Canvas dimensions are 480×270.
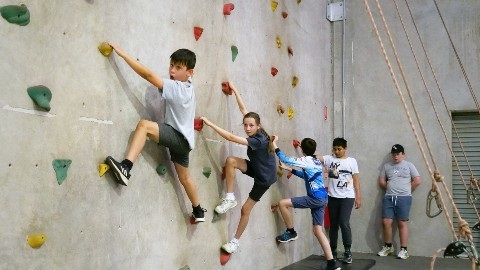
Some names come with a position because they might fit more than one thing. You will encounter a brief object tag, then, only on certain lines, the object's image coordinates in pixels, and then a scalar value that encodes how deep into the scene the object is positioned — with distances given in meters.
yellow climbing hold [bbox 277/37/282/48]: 4.54
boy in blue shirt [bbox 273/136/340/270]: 4.05
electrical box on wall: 5.88
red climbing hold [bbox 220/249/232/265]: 3.49
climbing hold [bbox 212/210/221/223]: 3.42
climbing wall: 2.05
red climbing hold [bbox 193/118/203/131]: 3.23
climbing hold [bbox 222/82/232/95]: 3.58
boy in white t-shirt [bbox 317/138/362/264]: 4.70
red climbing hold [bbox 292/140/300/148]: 4.82
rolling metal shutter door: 5.33
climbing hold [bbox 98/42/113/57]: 2.46
